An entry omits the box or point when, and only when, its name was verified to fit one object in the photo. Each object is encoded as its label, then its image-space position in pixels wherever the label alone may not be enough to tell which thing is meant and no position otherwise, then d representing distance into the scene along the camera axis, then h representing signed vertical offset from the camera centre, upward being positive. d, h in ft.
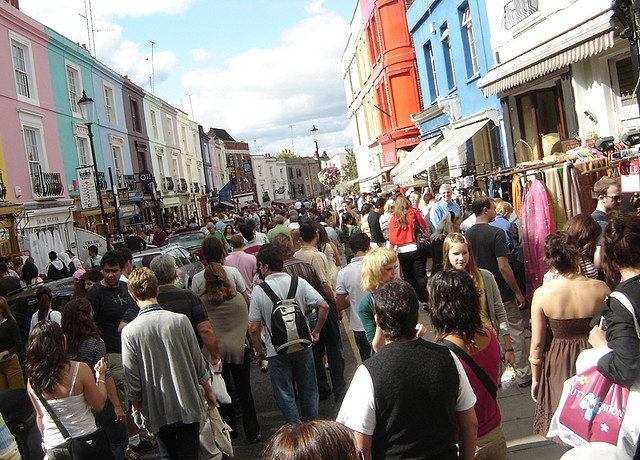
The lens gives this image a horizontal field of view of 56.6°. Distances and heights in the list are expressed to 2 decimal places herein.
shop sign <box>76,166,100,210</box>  64.34 +6.03
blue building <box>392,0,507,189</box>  47.80 +9.40
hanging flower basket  184.44 +10.52
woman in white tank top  13.21 -3.15
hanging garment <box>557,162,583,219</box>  24.92 -0.72
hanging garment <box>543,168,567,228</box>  25.23 -0.93
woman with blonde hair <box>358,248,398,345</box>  15.52 -1.96
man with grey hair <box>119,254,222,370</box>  16.34 -2.08
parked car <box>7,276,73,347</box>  22.34 -2.03
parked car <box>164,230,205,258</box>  57.00 -0.91
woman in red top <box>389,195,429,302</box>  29.60 -2.17
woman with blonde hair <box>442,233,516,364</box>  15.06 -2.53
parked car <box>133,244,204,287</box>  35.62 -1.95
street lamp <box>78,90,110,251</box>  54.78 +16.92
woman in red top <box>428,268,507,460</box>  10.32 -2.65
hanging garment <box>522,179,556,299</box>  24.34 -2.11
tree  220.84 +13.85
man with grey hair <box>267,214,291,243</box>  35.42 -0.88
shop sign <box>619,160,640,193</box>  19.74 -0.49
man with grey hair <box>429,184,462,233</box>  34.24 -0.83
